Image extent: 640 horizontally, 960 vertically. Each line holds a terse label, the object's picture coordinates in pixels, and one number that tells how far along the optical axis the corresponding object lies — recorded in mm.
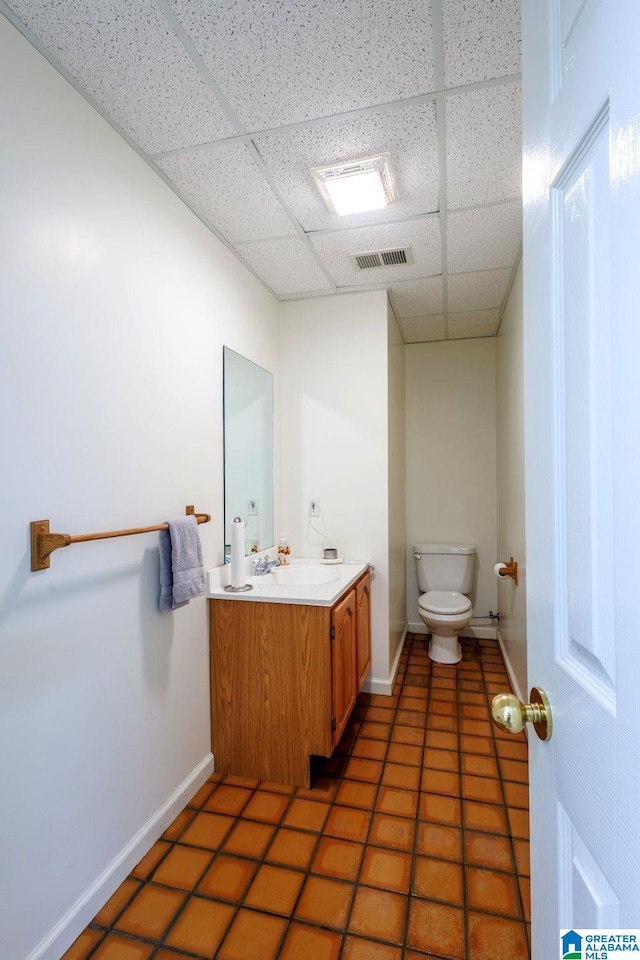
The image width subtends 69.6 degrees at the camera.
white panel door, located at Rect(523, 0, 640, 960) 417
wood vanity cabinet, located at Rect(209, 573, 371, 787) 1965
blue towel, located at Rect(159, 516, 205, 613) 1715
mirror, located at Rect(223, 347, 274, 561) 2305
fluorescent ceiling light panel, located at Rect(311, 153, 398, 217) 1735
